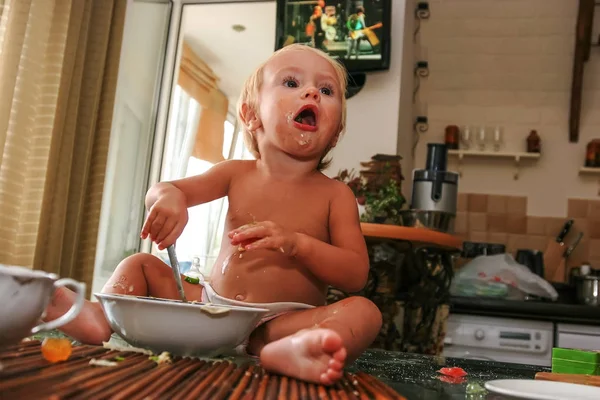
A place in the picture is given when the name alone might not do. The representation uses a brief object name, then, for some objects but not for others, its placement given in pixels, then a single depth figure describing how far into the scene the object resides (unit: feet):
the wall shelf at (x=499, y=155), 10.55
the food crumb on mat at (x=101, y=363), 1.63
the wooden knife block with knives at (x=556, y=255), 10.28
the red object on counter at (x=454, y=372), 2.27
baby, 2.44
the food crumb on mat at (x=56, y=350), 1.59
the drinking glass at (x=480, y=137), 10.78
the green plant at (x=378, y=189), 6.96
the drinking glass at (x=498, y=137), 10.75
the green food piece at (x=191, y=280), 3.13
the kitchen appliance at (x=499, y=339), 8.17
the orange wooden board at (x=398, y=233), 5.91
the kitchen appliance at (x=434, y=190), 7.82
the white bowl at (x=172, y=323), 1.98
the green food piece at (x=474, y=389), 1.87
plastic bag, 8.68
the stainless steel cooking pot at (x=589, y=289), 8.73
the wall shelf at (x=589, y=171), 10.35
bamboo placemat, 1.28
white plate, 1.65
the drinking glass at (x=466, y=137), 10.94
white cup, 1.34
